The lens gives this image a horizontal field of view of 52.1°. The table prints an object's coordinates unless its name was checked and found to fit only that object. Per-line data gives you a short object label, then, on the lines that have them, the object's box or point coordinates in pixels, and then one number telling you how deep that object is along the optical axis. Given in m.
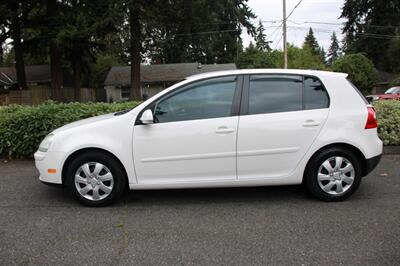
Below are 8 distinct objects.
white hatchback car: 4.96
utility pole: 27.38
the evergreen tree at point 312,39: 118.19
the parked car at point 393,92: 21.82
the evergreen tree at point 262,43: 77.90
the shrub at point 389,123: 8.11
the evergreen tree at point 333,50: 128.12
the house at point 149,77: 40.84
